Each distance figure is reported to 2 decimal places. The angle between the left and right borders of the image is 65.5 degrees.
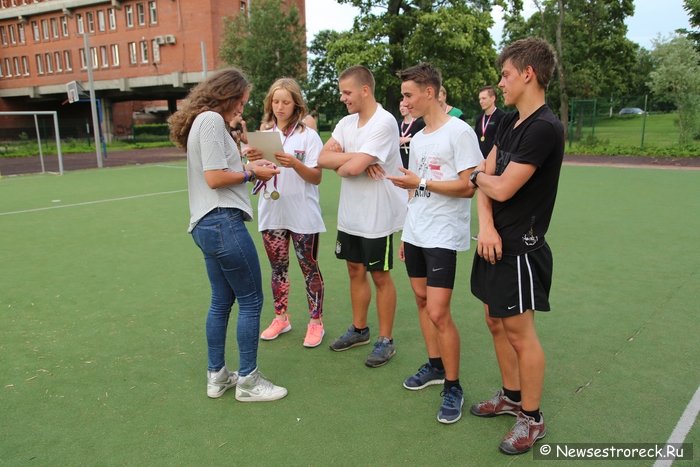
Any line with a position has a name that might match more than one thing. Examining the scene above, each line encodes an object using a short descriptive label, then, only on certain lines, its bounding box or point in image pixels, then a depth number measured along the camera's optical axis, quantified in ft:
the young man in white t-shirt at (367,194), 11.41
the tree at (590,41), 114.62
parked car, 71.13
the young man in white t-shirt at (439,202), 9.67
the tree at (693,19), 103.94
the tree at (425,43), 79.25
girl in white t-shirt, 12.76
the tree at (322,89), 108.37
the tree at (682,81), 63.26
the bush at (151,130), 149.07
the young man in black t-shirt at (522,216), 7.79
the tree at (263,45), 91.50
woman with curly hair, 9.47
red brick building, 127.24
